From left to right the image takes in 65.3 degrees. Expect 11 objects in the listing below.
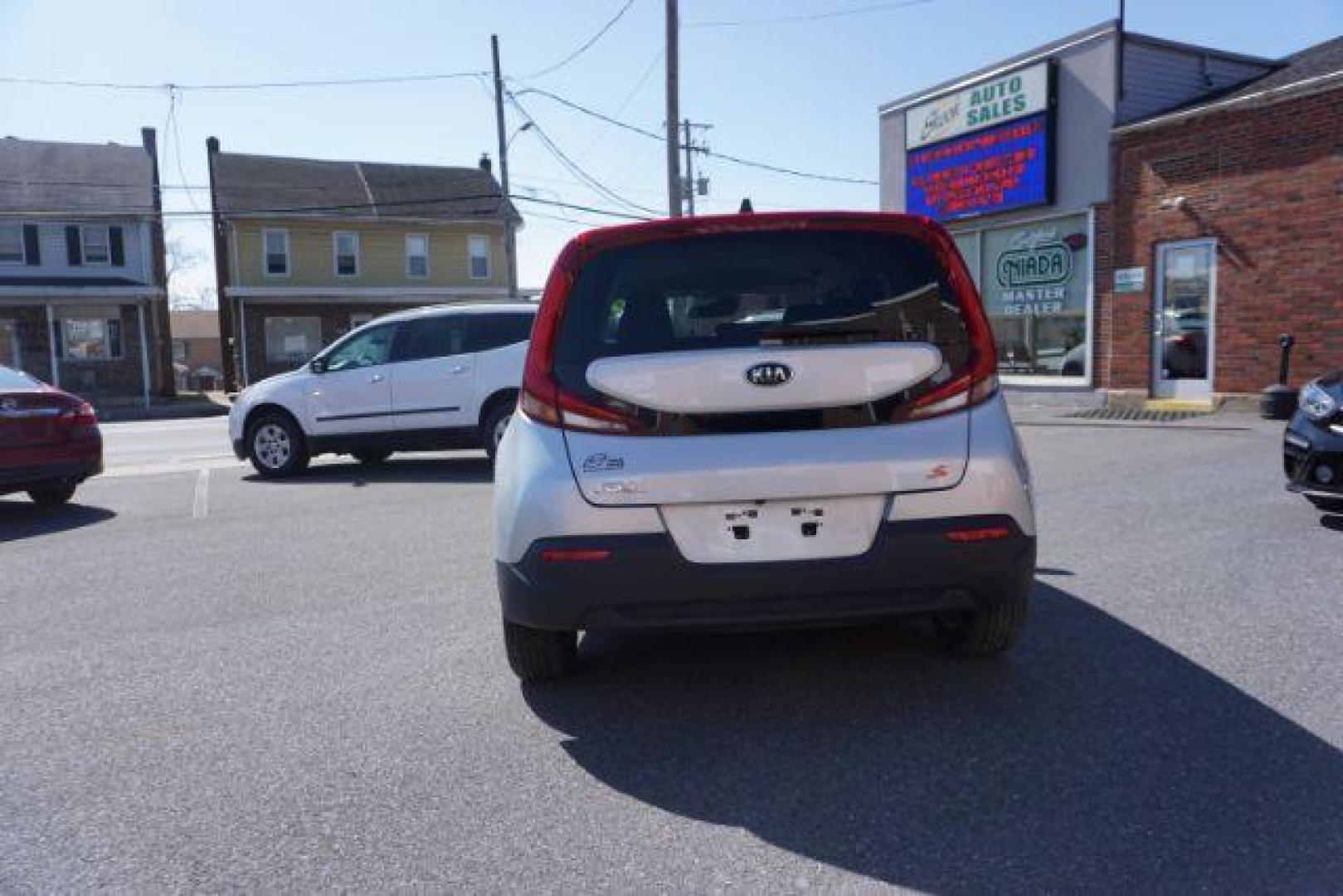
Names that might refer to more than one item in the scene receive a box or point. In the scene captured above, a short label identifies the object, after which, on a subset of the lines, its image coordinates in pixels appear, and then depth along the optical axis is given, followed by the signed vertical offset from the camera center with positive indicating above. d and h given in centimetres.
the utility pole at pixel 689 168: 4466 +809
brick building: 1320 +144
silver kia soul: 334 -38
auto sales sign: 1680 +349
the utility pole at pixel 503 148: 2764 +558
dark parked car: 618 -60
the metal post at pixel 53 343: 3036 +63
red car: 845 -60
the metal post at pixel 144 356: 3120 +23
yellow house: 3481 +384
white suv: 1079 -34
